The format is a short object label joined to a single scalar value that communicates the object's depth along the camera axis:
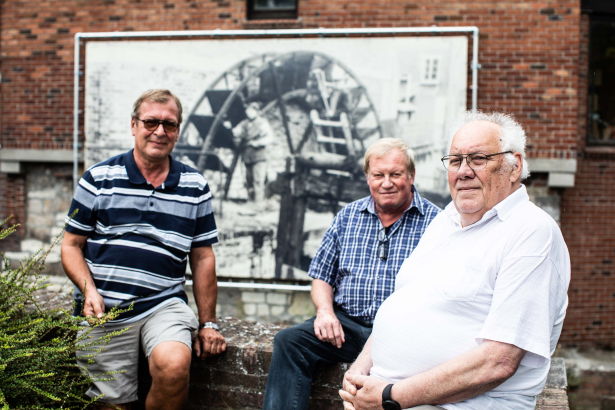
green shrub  1.99
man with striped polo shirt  2.36
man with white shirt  1.53
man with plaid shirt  2.38
